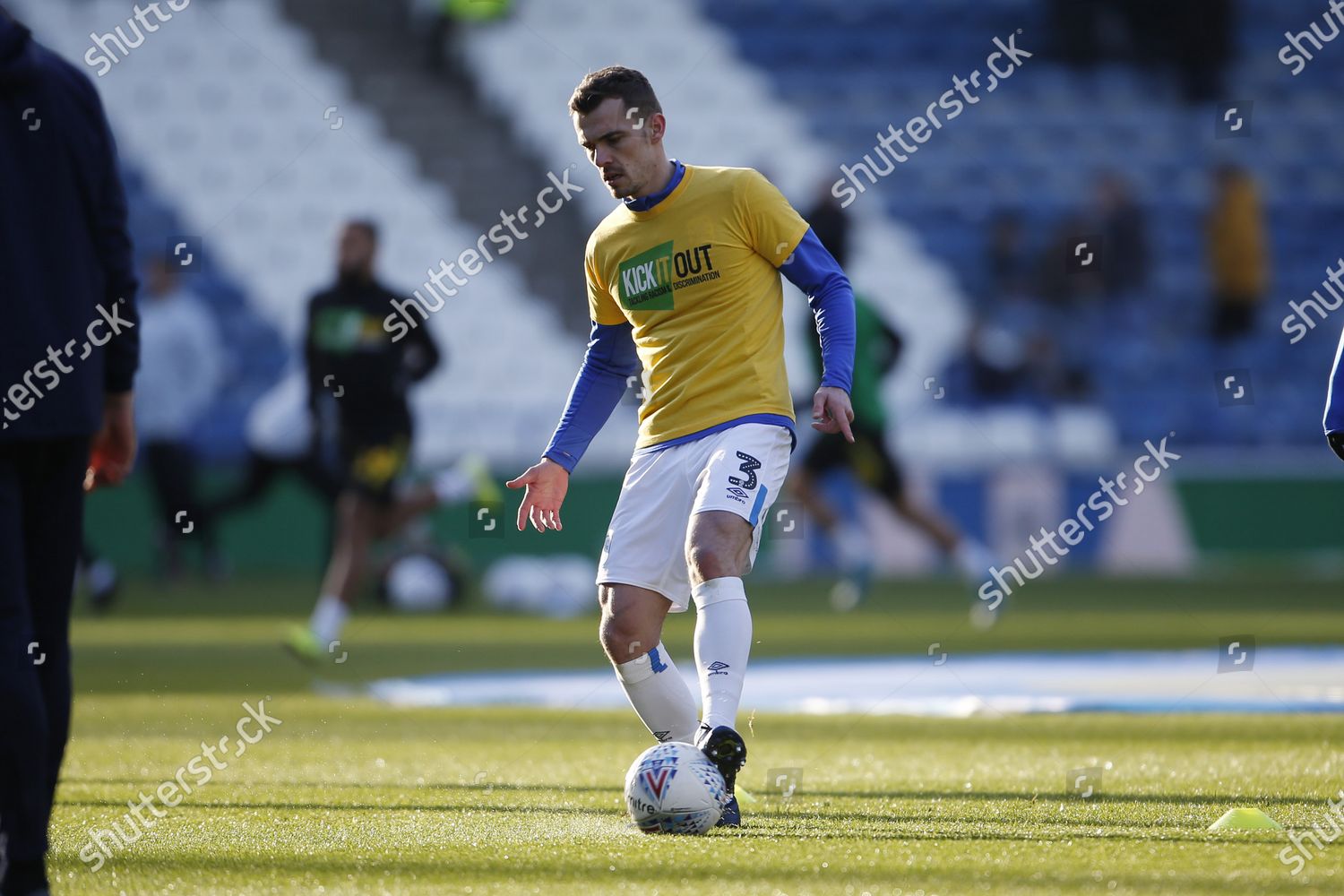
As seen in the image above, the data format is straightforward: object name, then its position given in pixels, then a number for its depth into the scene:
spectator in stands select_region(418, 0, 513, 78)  20.25
